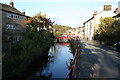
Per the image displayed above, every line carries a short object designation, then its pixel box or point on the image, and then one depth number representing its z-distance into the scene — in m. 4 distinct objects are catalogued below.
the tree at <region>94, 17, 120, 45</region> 17.83
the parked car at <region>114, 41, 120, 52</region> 13.34
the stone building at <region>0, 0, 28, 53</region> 16.38
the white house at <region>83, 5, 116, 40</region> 31.02
